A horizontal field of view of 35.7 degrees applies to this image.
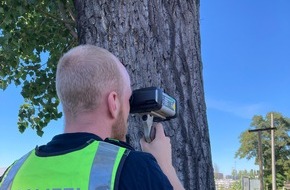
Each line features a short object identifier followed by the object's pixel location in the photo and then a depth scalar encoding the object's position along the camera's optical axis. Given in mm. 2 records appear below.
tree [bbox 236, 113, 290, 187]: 37188
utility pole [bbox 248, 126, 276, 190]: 21391
